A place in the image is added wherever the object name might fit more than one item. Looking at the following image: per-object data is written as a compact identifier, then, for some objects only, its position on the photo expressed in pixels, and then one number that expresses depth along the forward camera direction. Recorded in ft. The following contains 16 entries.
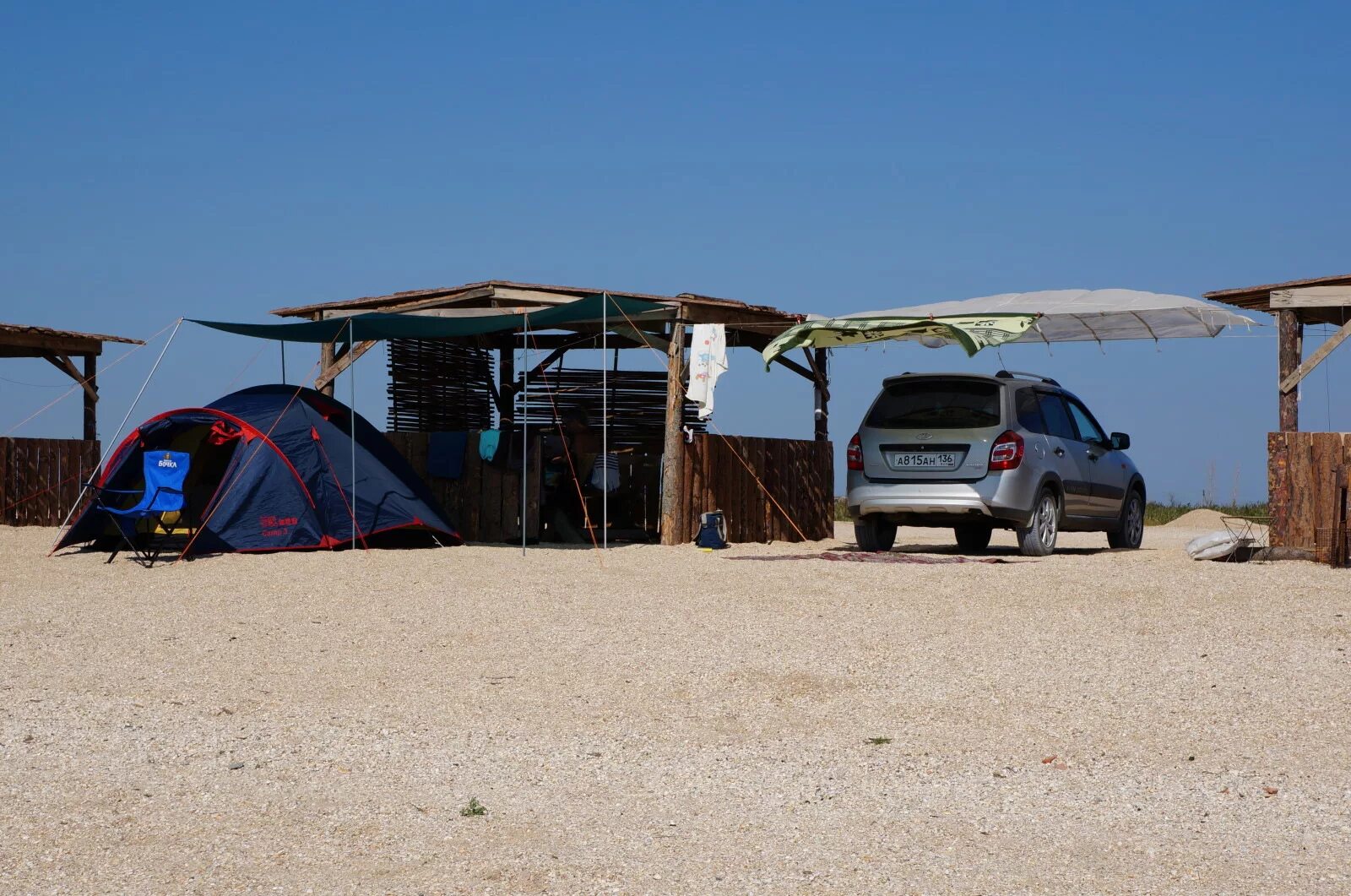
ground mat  40.98
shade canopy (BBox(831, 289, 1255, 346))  45.37
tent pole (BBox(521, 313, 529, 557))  44.15
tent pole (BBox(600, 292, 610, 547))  43.31
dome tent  44.11
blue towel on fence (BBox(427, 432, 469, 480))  53.47
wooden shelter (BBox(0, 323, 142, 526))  61.67
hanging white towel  49.06
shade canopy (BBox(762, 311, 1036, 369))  44.52
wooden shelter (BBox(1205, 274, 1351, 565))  37.58
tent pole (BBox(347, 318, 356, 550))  44.42
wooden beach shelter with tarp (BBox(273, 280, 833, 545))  49.57
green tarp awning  45.16
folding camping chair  41.04
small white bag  39.19
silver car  40.47
